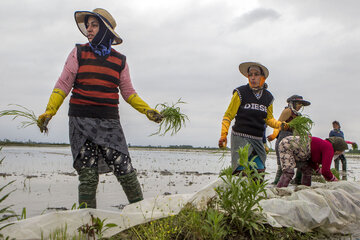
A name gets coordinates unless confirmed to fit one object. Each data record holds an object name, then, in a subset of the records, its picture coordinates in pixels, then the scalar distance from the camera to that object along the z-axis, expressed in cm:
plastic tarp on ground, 229
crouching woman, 498
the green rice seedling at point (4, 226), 200
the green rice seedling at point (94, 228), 228
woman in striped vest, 294
